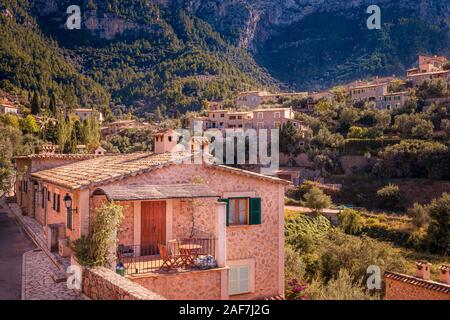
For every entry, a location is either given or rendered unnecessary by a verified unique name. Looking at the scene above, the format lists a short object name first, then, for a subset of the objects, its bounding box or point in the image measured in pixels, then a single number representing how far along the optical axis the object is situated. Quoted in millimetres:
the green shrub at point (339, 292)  13394
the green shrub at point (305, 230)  30906
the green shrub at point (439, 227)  34875
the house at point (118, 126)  87625
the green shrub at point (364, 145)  58275
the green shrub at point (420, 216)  38344
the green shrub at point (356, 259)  24406
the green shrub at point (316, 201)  43188
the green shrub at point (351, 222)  39438
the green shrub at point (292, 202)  48122
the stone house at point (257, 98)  94875
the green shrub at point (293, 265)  20797
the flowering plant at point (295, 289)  15805
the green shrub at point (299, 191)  50625
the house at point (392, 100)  73094
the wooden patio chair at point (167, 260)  11938
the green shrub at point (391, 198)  48281
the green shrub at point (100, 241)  10914
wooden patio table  12262
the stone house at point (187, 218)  12242
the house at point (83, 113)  92944
